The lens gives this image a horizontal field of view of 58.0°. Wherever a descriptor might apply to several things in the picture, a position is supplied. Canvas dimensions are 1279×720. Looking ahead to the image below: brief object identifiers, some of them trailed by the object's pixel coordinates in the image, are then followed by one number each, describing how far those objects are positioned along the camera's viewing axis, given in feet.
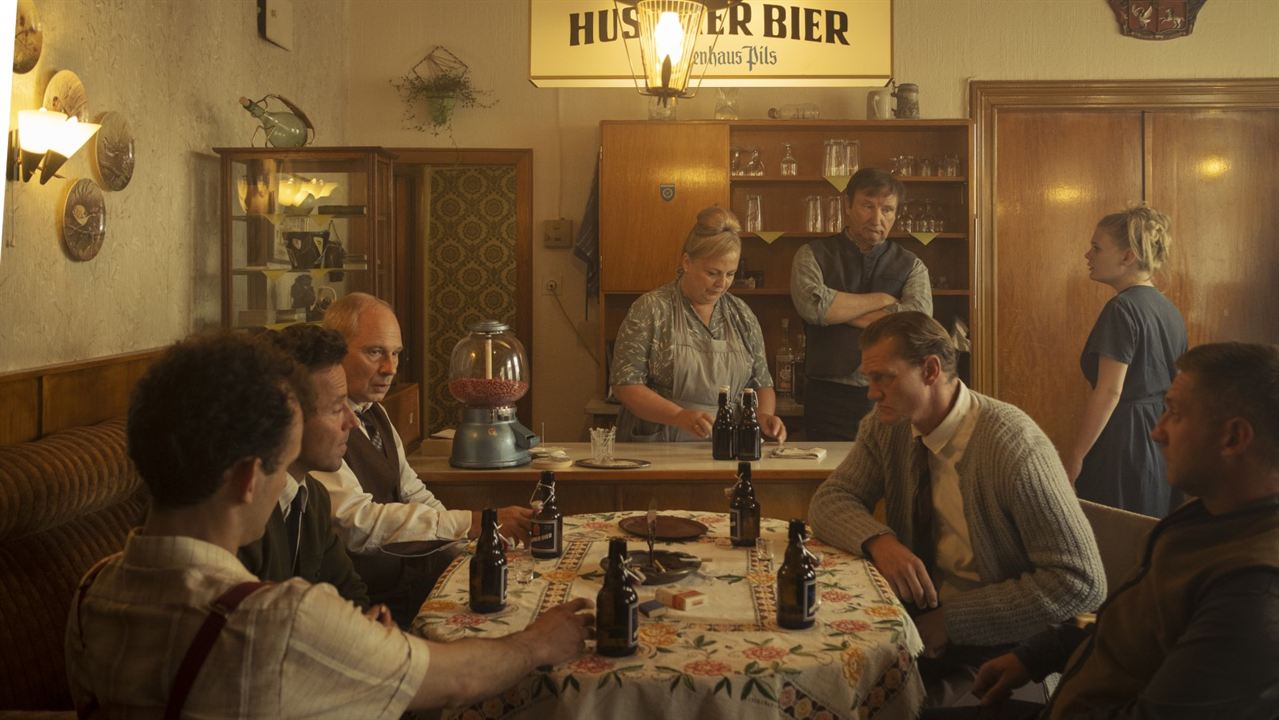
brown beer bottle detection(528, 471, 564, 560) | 8.36
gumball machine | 11.80
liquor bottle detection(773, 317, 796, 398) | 20.35
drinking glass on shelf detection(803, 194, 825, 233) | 20.02
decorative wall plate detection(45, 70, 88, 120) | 11.31
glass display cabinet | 16.22
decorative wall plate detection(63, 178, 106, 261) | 11.93
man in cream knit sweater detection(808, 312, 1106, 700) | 7.89
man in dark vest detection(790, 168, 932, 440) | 16.39
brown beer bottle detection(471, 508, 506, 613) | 7.13
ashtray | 7.64
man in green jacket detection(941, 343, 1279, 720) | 5.22
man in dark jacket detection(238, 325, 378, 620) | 7.55
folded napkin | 12.59
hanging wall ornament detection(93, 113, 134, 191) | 12.53
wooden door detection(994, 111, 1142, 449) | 21.18
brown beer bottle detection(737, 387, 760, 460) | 12.51
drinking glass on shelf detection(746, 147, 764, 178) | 20.34
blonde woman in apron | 13.34
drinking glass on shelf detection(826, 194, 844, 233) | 20.07
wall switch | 21.54
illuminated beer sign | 12.92
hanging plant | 21.18
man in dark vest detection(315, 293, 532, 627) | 9.07
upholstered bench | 8.55
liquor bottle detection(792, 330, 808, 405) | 20.40
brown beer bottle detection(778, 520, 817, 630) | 6.70
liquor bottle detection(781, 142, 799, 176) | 20.43
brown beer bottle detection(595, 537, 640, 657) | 6.22
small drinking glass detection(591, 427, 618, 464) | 12.26
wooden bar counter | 11.80
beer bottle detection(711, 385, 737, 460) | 12.48
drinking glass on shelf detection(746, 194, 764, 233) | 20.18
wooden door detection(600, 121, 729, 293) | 19.95
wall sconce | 10.89
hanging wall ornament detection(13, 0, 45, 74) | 10.71
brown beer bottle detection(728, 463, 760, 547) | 8.73
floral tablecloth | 5.97
